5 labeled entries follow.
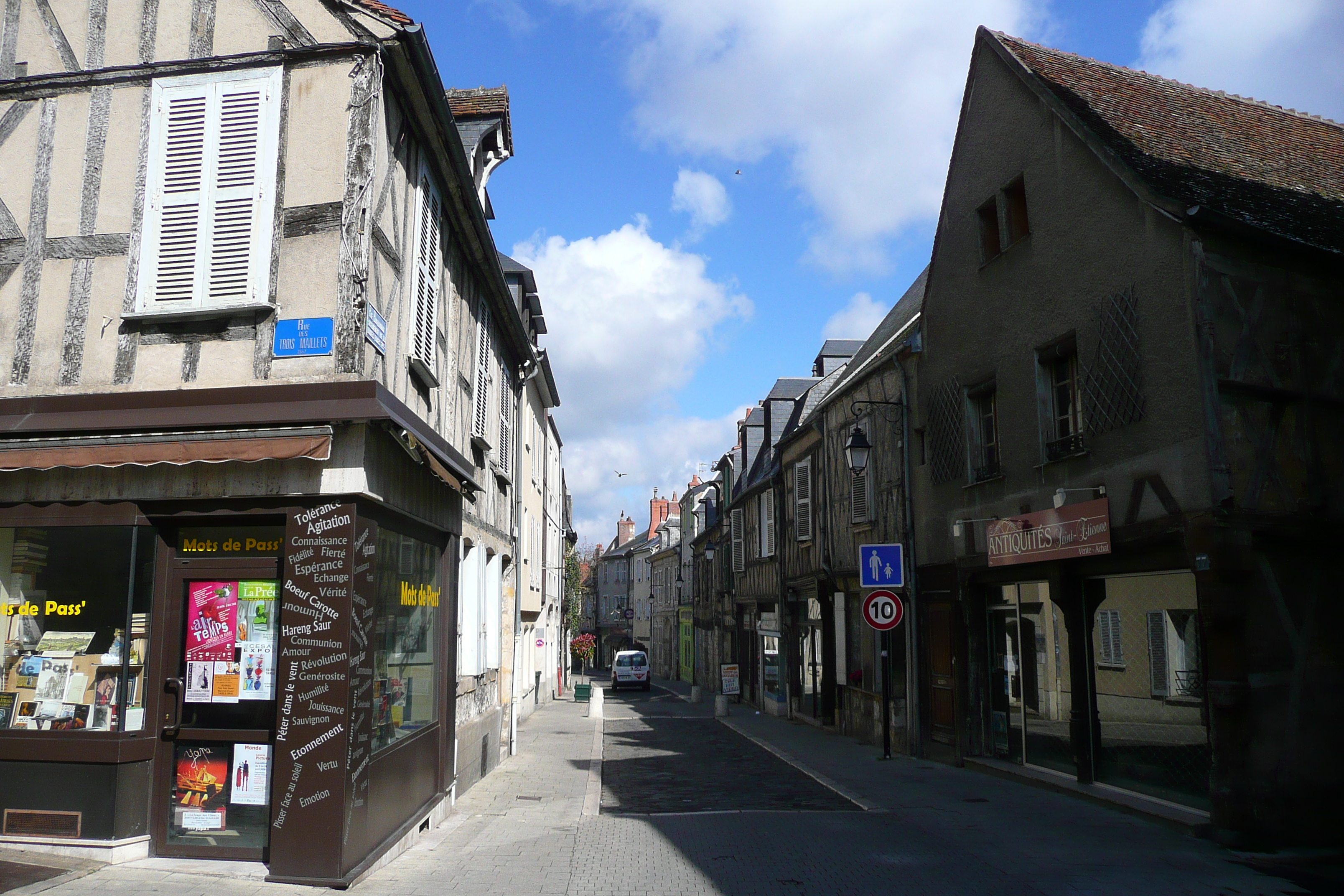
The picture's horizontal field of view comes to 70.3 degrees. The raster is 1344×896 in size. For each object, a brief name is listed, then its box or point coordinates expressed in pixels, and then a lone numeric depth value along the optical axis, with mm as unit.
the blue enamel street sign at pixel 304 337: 6902
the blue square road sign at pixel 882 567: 13727
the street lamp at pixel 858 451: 13883
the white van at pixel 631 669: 39281
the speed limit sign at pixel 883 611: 13219
